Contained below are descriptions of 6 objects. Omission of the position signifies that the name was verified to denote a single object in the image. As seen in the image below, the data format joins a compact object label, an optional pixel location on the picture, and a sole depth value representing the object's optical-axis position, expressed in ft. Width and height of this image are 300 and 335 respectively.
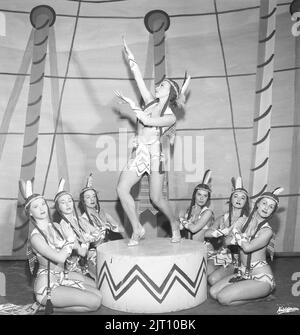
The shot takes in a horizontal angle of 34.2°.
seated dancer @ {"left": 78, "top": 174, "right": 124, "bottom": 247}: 13.82
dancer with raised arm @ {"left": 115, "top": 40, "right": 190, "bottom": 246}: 12.35
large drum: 11.07
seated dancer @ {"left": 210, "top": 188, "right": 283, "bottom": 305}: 11.63
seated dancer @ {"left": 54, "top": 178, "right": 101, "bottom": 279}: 12.39
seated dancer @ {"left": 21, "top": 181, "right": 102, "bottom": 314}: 11.09
